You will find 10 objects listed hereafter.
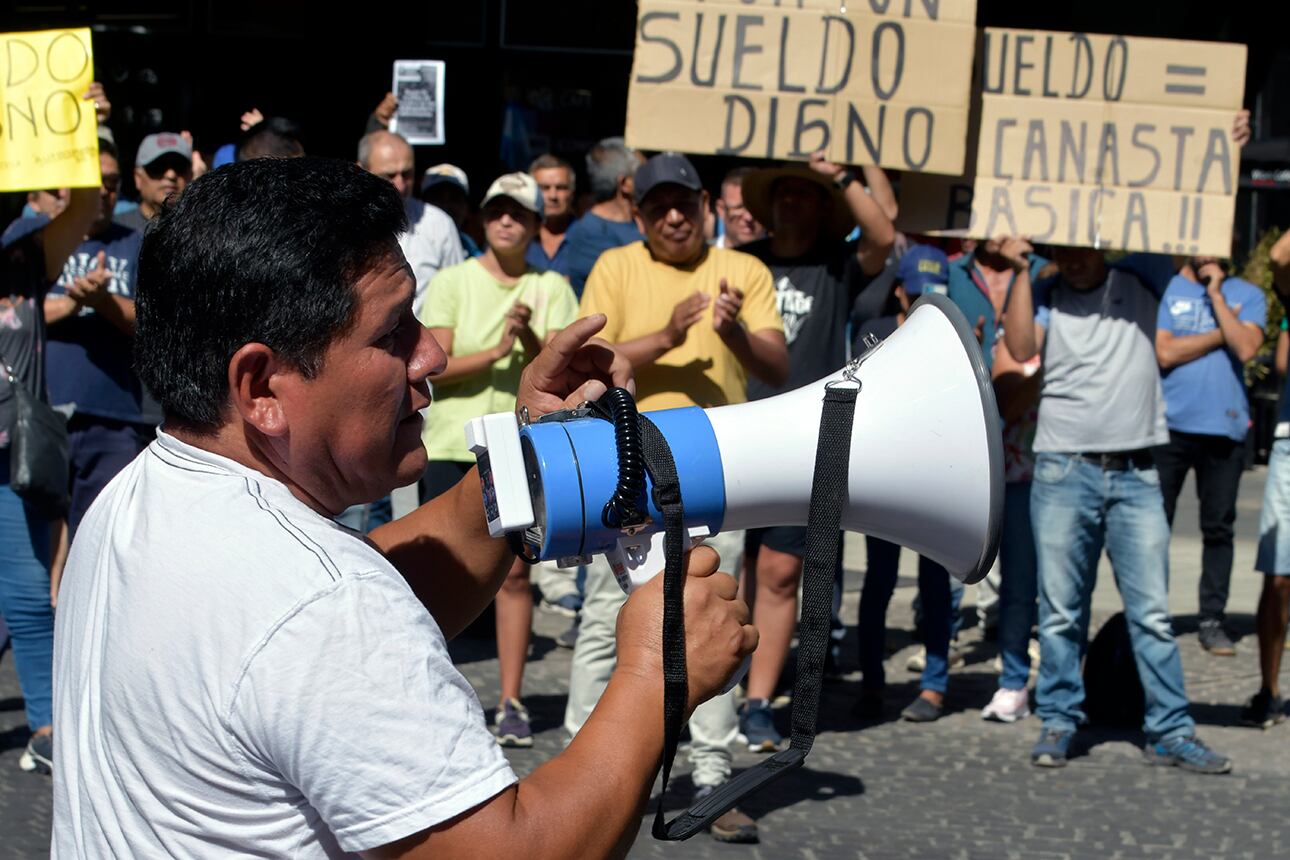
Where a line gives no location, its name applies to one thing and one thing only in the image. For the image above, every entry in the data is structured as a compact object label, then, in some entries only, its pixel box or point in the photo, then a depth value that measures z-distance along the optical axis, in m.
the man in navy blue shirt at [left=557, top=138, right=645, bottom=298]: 7.51
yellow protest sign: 5.20
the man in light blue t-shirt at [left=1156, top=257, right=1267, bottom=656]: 7.20
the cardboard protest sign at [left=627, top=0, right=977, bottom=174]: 5.30
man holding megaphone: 1.55
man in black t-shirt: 5.58
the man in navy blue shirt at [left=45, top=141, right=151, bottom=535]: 5.48
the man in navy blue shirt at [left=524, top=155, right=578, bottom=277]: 8.13
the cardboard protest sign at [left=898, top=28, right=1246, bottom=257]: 5.43
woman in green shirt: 5.71
